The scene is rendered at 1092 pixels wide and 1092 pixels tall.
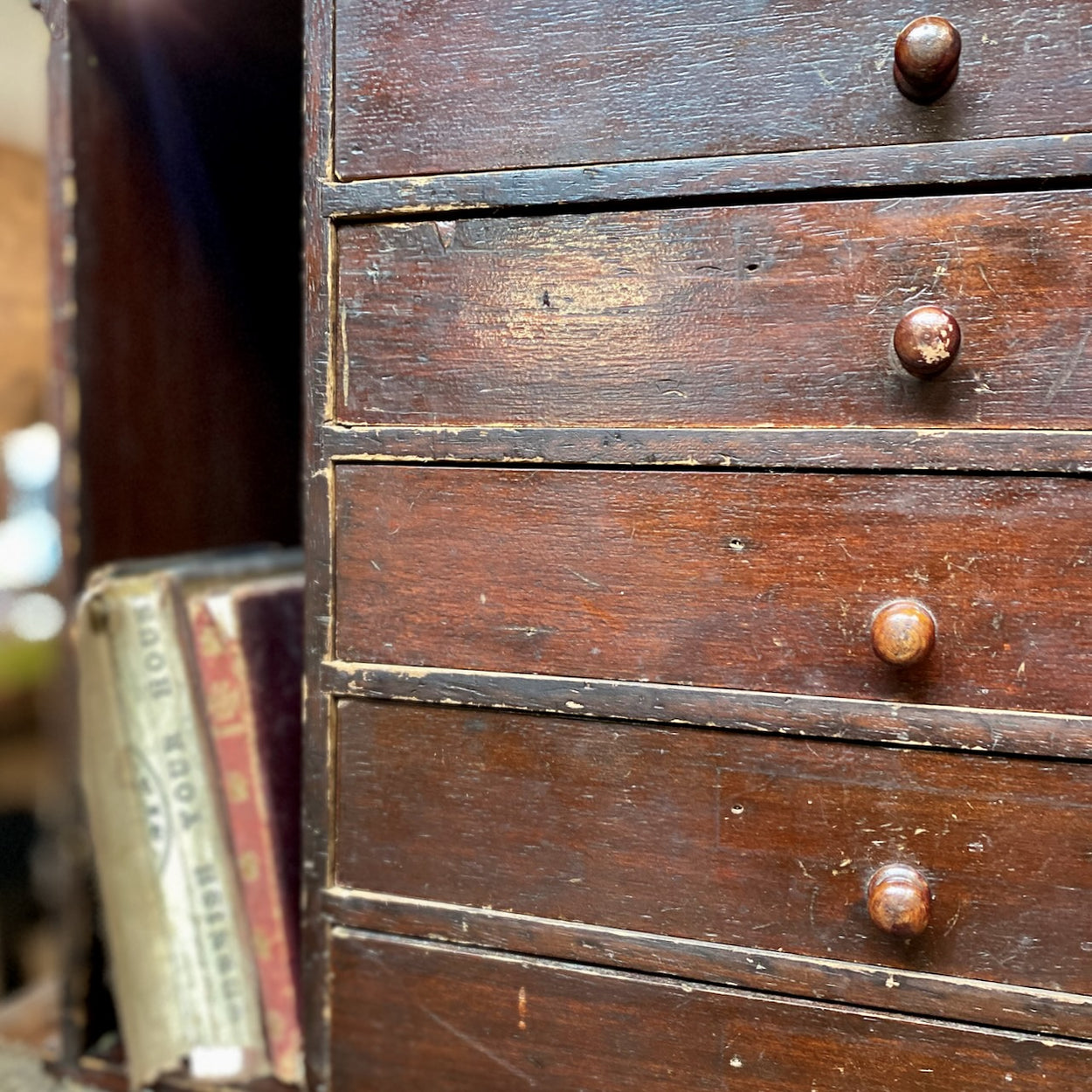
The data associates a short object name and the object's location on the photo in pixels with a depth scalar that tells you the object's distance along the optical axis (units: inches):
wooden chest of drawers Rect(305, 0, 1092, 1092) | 20.4
